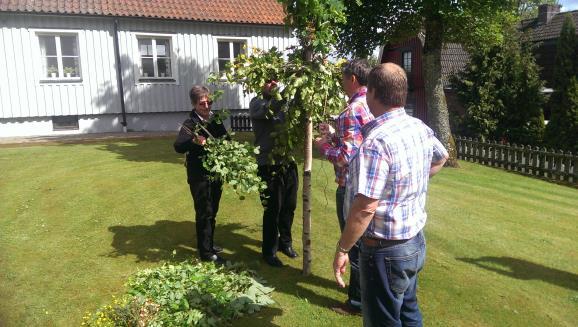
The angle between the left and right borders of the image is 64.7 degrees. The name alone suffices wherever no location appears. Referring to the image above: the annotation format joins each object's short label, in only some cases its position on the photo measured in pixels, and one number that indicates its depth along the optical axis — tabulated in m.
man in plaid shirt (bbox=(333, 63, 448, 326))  2.68
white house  15.74
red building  26.55
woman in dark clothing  5.09
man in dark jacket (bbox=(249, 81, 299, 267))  5.07
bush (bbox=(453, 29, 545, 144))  19.53
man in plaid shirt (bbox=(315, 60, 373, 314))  4.02
